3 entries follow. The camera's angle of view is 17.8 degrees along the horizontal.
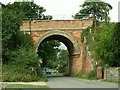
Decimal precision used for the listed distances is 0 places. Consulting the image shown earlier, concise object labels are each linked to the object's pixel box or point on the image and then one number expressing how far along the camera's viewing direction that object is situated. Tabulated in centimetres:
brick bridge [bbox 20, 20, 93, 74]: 5828
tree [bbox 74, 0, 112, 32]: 6116
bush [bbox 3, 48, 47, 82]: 3888
